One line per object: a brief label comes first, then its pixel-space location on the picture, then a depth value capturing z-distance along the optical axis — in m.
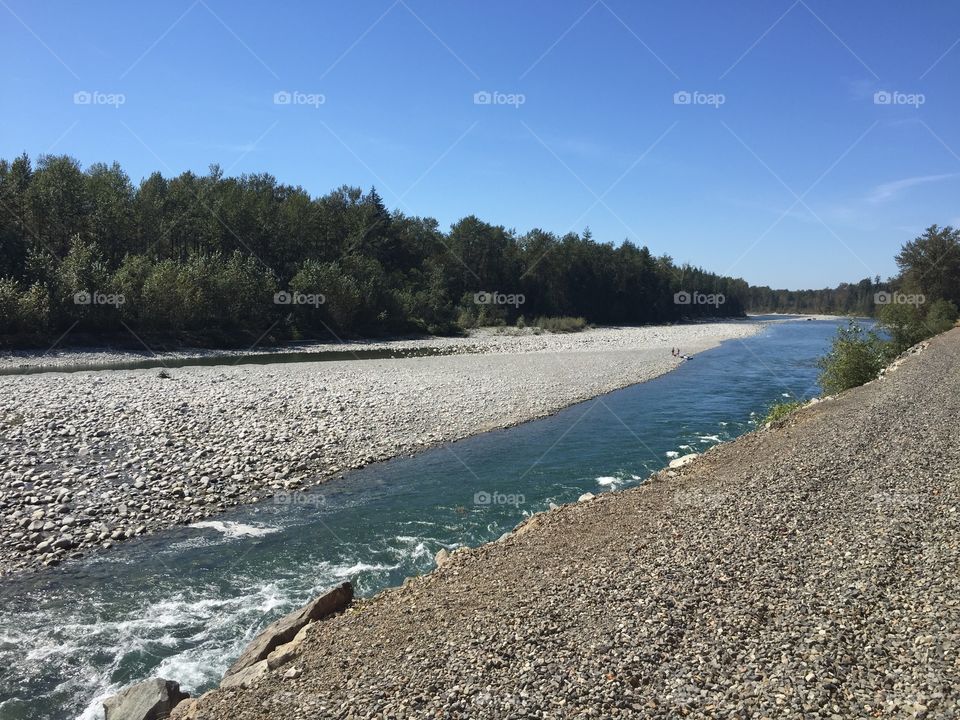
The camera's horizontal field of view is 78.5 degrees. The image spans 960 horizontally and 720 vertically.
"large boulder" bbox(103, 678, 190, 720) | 6.73
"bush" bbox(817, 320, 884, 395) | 24.75
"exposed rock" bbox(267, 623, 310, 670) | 7.06
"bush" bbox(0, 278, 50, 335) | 37.34
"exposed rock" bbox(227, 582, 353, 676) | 7.62
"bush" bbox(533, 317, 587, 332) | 79.02
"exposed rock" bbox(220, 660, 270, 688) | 6.90
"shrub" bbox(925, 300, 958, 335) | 46.43
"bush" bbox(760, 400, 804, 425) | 19.69
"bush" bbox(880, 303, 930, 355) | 41.00
